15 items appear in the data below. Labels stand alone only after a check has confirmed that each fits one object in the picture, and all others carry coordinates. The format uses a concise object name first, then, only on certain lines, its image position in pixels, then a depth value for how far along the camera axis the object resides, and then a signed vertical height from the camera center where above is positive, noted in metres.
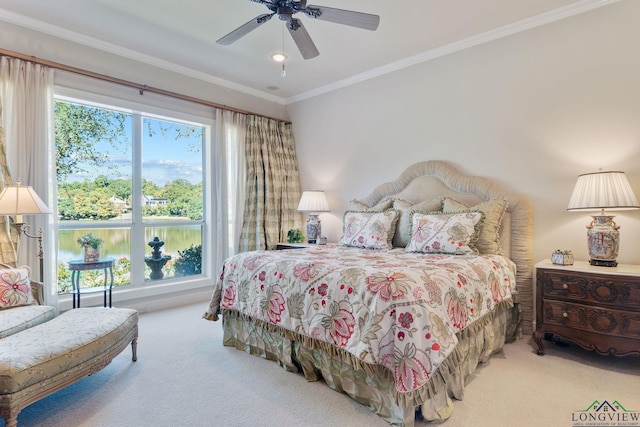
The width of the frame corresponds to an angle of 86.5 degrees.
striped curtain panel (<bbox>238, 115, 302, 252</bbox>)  4.78 +0.39
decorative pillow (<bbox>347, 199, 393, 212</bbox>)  3.99 +0.06
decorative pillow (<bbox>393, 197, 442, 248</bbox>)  3.52 -0.05
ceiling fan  2.27 +1.35
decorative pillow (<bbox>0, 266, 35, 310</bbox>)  2.38 -0.53
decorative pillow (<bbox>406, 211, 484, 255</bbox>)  2.97 -0.21
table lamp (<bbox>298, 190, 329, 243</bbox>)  4.70 +0.06
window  3.59 +0.29
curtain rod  3.07 +1.42
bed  1.76 -0.55
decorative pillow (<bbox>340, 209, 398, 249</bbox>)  3.54 -0.20
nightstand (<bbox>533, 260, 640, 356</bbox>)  2.35 -0.71
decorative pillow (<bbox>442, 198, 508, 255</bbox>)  3.09 -0.14
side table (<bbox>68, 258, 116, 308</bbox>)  3.22 -0.52
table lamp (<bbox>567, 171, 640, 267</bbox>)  2.52 +0.04
